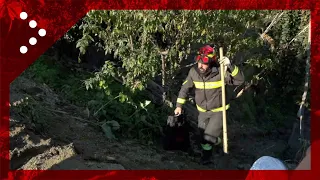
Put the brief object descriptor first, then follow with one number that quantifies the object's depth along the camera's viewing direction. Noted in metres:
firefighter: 5.67
